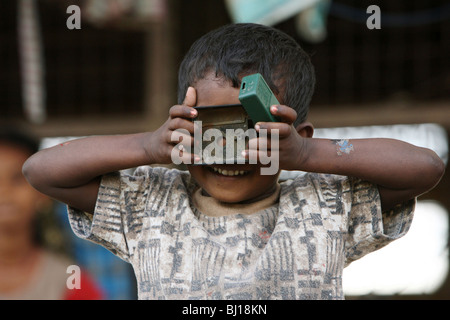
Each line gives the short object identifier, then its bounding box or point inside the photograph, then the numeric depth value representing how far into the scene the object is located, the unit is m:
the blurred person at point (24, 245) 3.07
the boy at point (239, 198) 2.39
